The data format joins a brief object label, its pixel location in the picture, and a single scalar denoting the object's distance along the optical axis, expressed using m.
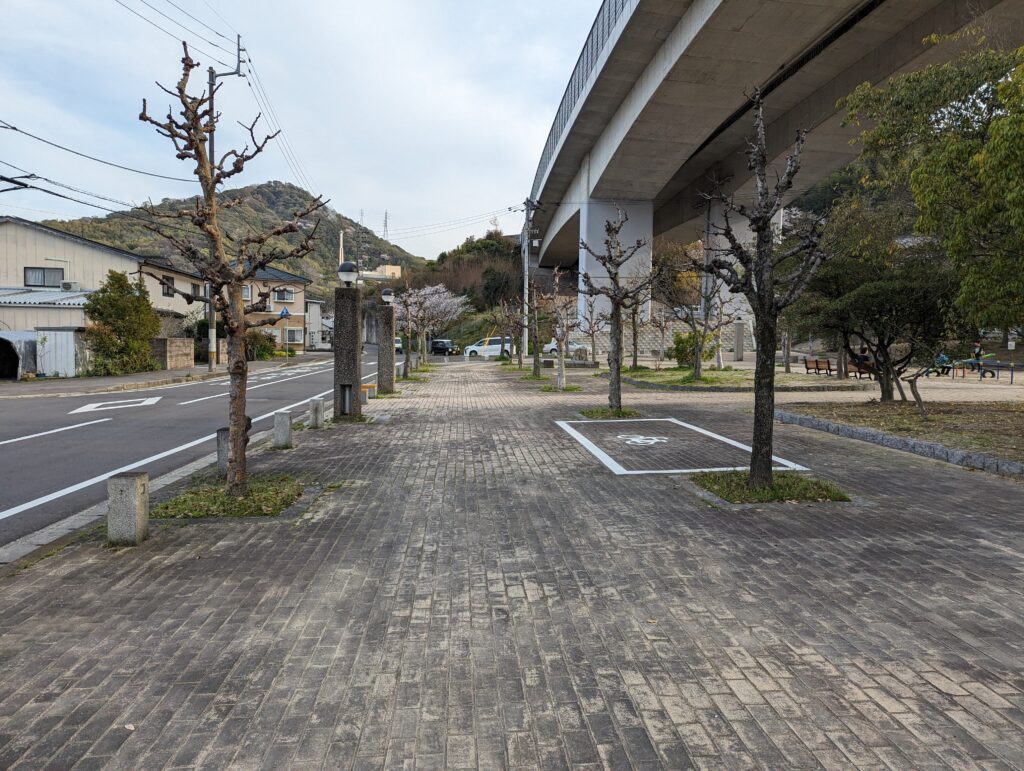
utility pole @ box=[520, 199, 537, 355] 41.75
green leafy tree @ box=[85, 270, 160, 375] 26.58
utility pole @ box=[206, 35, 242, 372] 25.03
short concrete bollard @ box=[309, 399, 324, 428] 11.73
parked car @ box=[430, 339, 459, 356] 58.91
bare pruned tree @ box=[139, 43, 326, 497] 6.22
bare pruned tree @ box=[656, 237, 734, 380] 23.04
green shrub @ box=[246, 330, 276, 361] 39.63
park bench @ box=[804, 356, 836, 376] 25.39
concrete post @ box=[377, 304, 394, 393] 18.38
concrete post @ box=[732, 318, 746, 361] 40.59
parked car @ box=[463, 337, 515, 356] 50.34
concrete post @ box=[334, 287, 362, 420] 12.74
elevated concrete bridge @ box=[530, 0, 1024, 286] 18.56
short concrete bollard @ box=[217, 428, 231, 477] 7.51
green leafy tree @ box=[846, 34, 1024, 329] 8.41
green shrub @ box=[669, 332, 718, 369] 27.83
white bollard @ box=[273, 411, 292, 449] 9.70
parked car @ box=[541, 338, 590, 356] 40.60
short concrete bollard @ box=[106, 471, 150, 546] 5.18
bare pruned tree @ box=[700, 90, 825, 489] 6.82
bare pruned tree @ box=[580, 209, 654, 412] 13.66
